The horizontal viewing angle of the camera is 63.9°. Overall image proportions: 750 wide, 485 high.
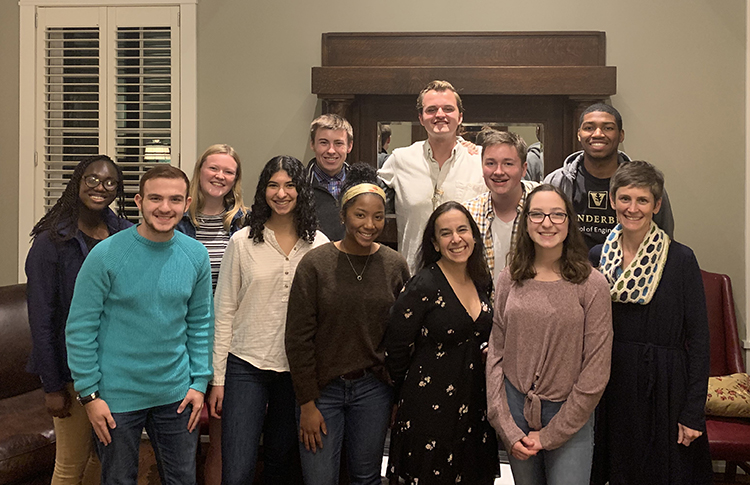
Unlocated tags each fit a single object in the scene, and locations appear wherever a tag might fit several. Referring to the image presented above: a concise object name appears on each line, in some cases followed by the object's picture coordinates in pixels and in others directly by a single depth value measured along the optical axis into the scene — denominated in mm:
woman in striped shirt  2260
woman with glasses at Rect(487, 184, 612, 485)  1773
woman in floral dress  1845
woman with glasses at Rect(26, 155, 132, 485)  1970
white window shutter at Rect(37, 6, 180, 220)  3518
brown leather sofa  2529
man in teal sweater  1788
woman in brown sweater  1899
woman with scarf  1816
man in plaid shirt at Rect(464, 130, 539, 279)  2092
